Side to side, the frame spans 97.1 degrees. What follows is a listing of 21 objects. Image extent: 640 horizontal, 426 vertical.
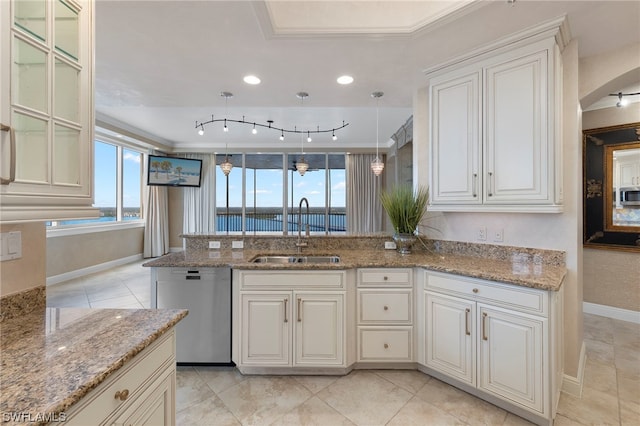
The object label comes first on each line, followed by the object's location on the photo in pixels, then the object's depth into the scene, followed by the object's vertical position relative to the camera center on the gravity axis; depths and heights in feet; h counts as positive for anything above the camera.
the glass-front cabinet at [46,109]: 2.86 +1.20
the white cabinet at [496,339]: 5.64 -2.78
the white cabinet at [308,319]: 7.36 -2.75
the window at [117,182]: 18.45 +2.20
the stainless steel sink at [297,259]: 9.09 -1.49
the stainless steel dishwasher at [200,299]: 7.73 -2.35
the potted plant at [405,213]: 8.64 +0.01
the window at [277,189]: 24.62 +2.11
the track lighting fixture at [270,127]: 16.62 +5.61
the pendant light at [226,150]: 10.44 +4.41
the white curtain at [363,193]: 24.18 +1.74
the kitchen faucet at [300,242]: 9.50 -0.97
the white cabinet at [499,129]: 6.33 +2.09
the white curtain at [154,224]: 21.93 -0.84
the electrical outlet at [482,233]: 8.12 -0.58
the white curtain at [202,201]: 24.47 +1.07
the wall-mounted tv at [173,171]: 20.52 +3.21
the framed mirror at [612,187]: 10.43 +1.00
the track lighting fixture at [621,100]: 9.16 +3.92
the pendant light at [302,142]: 10.34 +4.35
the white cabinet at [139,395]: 2.63 -1.95
